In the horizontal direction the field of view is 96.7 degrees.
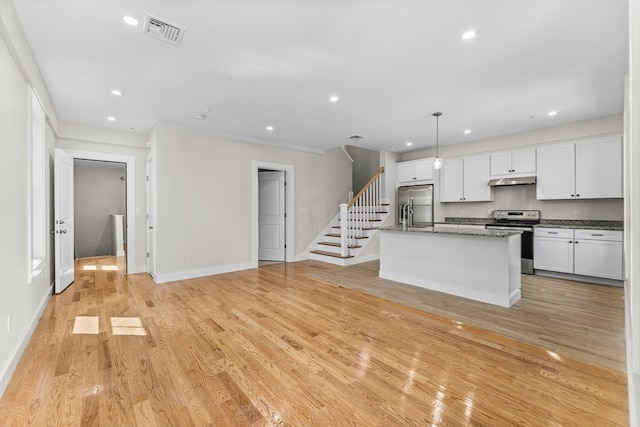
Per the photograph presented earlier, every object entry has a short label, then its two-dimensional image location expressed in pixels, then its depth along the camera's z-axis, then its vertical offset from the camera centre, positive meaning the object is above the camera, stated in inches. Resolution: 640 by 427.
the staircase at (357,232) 235.8 -17.7
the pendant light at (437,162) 172.2 +30.6
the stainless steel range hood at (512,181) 201.8 +22.6
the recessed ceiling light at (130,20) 85.0 +58.4
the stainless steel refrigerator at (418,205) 261.3 +6.5
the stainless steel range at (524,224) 194.2 -9.1
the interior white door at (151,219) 184.1 -4.5
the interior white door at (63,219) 157.9 -3.7
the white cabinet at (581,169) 172.7 +27.3
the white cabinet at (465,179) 227.5 +27.1
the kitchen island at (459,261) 134.6 -26.3
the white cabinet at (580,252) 164.6 -24.8
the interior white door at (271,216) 249.0 -3.3
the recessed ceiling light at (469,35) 92.4 +58.3
